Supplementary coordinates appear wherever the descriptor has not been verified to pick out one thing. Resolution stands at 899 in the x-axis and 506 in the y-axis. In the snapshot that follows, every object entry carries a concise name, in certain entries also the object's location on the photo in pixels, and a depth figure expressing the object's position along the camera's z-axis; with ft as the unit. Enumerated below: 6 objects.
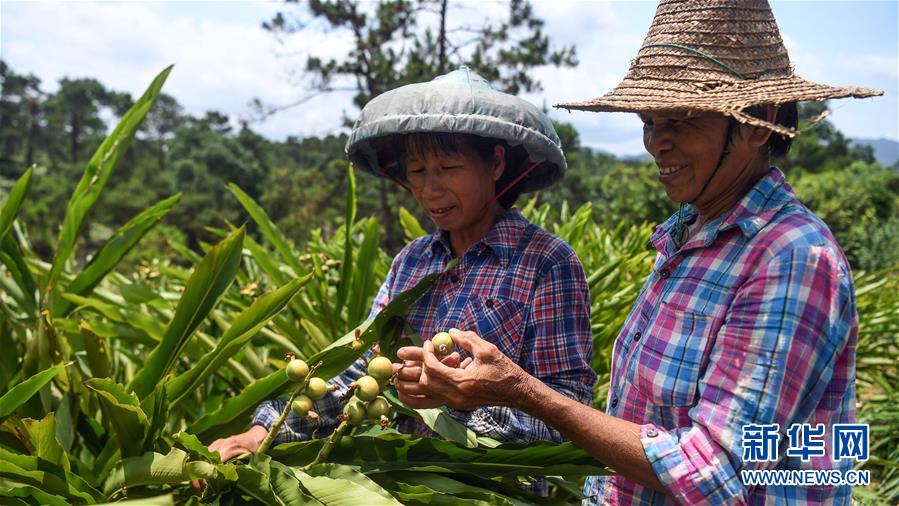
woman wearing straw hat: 3.10
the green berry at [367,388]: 3.22
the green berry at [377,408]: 3.31
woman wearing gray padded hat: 4.57
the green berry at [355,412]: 3.30
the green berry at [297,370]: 3.39
